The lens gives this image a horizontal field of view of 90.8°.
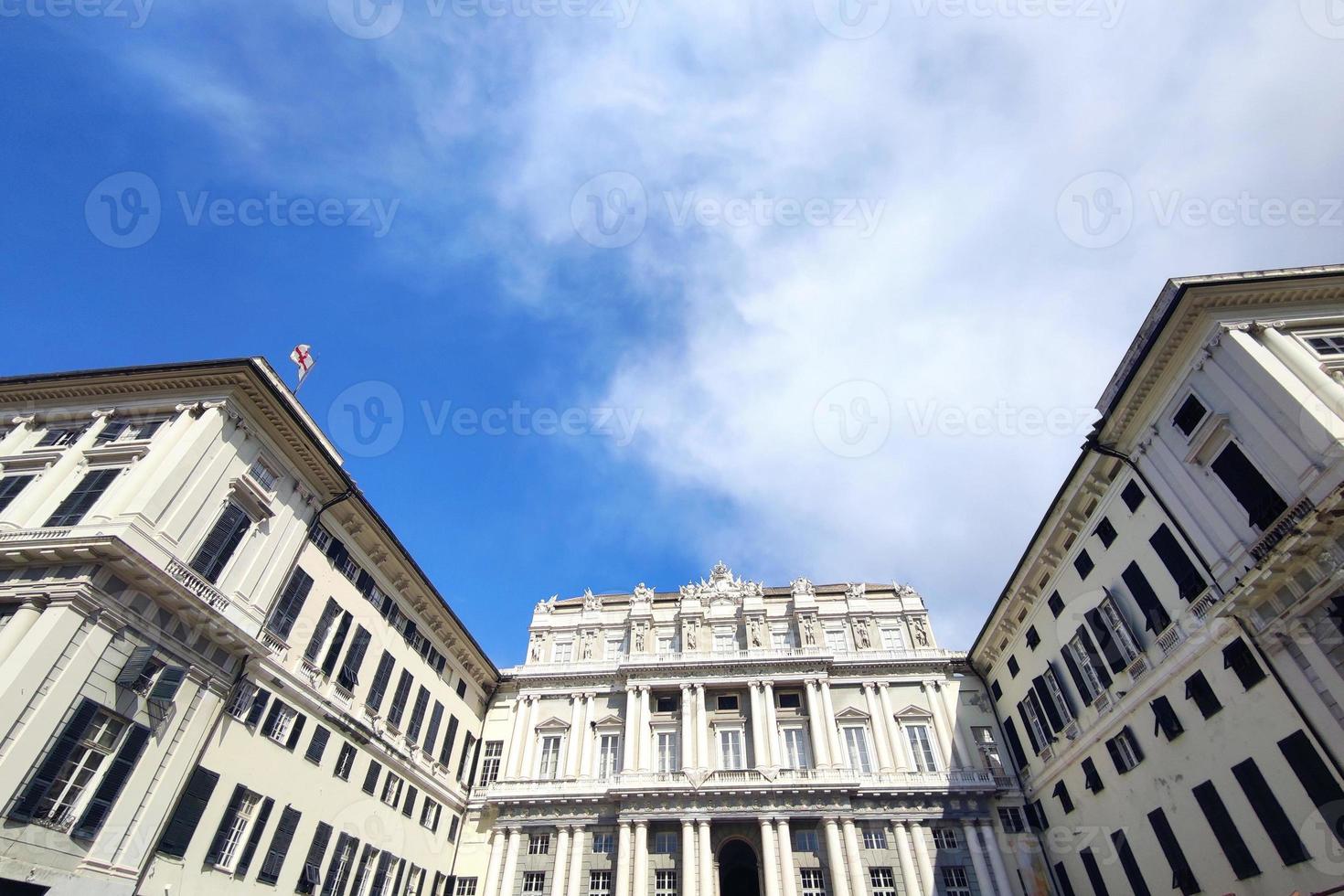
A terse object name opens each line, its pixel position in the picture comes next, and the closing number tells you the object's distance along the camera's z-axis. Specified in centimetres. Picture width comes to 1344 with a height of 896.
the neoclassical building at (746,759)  3756
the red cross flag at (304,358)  2978
